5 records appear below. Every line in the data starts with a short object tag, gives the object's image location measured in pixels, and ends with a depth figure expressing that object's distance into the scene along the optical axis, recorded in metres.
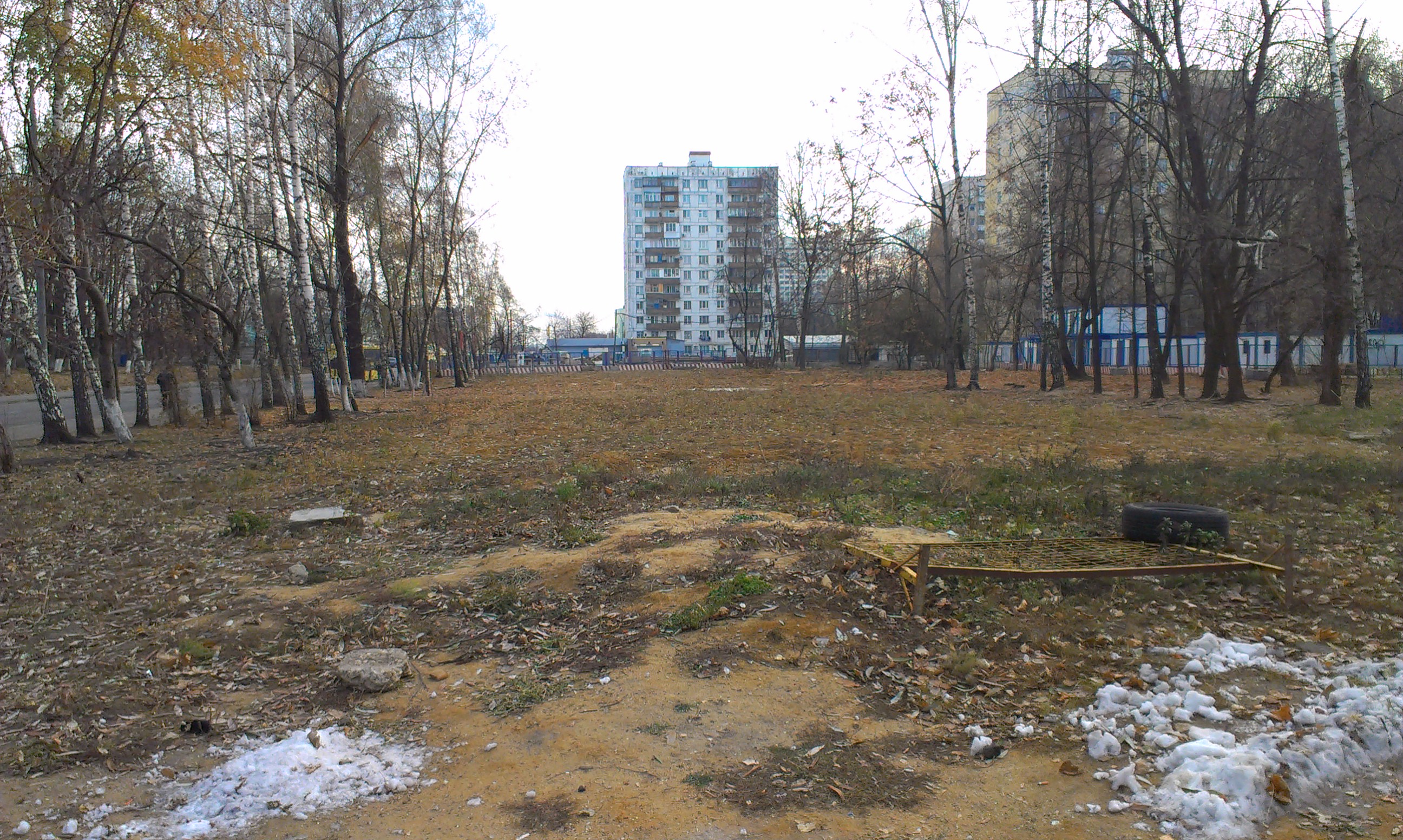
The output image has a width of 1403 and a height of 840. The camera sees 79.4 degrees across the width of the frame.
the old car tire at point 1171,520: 6.58
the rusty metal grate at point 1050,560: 5.45
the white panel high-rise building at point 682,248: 107.50
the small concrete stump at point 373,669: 4.78
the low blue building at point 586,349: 101.31
